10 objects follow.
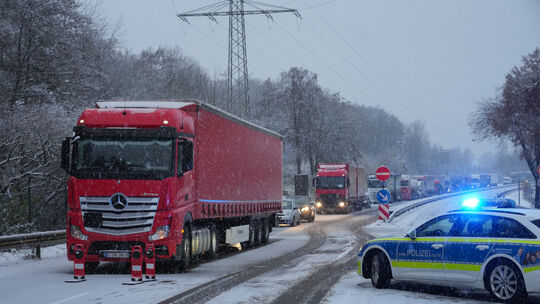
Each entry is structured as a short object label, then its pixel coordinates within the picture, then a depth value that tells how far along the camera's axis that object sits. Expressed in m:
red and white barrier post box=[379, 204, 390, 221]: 32.59
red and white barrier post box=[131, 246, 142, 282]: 14.11
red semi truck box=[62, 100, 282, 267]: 15.52
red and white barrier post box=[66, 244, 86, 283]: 14.46
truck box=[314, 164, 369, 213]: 55.41
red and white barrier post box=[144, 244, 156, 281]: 14.71
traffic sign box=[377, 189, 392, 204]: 31.19
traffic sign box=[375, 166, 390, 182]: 31.28
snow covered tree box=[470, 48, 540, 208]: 48.47
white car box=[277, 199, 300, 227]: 38.94
